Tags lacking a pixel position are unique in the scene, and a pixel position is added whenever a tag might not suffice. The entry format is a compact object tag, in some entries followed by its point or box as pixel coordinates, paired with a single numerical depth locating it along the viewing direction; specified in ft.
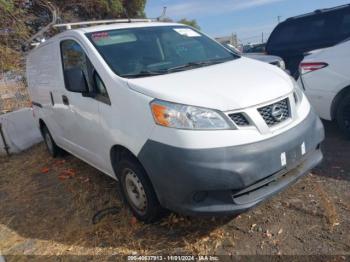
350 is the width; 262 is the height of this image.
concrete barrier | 21.99
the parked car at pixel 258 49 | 34.32
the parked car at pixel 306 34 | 21.74
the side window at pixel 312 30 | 22.57
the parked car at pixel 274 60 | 20.48
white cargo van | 8.29
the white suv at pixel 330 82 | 14.37
